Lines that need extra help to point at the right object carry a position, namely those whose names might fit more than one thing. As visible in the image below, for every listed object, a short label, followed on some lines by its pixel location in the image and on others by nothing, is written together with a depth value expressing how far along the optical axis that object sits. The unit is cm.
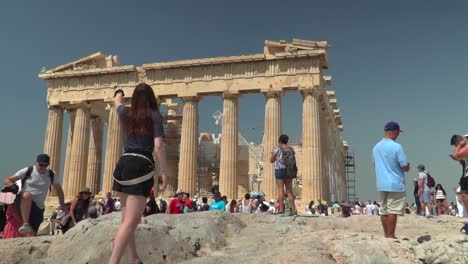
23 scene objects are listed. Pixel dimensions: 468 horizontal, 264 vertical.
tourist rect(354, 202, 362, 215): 2757
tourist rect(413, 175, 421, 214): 1527
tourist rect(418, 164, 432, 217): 1414
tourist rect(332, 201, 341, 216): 2645
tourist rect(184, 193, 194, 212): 1565
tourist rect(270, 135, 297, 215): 1040
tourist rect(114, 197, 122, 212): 2030
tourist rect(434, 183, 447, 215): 1595
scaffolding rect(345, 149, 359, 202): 6244
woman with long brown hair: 432
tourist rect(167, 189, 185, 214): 1363
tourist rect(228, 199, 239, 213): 1723
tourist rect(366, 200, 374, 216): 2350
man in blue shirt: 632
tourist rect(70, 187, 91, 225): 1059
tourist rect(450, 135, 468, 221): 671
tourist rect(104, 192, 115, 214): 1600
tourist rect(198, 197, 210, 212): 1747
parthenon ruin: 2872
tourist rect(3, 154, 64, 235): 702
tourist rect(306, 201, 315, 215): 2398
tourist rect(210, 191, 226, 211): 1479
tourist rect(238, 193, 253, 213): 1757
